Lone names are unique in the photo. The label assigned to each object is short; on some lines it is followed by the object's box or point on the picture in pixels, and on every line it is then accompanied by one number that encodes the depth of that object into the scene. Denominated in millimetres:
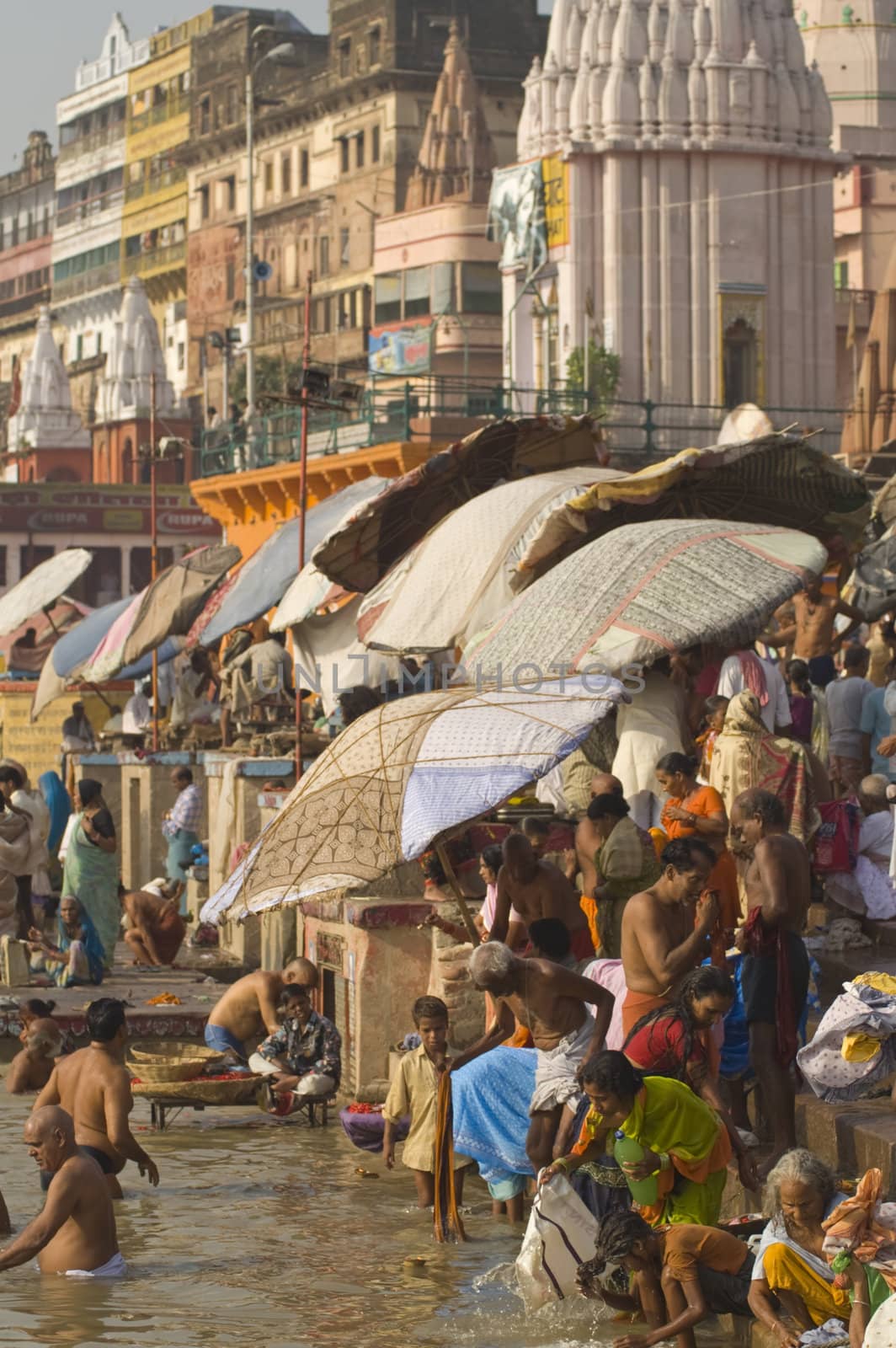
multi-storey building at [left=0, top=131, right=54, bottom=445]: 86875
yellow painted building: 72938
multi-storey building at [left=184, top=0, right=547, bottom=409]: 60094
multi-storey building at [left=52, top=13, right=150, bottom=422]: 79062
